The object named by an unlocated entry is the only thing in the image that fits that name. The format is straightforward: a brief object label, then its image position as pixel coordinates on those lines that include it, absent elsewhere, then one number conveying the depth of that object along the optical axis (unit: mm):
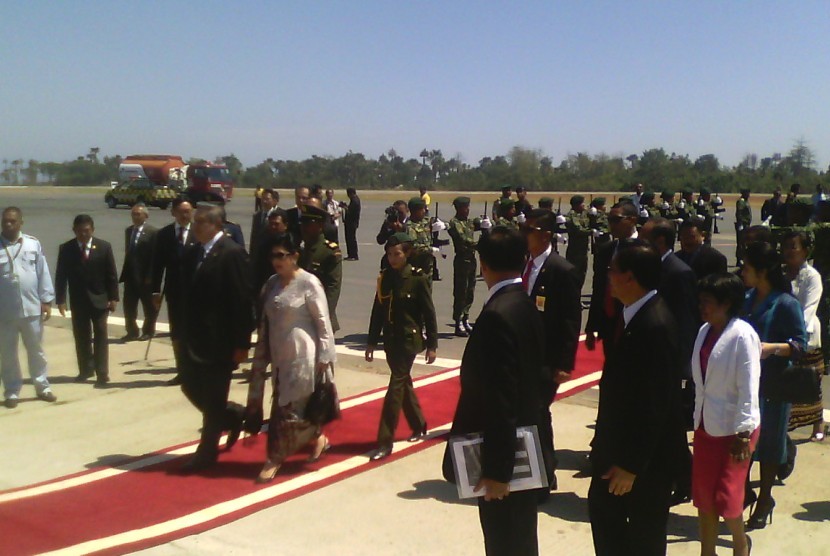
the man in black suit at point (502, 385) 3279
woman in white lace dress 5957
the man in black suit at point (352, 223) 22083
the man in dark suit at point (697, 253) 6594
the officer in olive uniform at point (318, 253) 8102
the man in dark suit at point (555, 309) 5402
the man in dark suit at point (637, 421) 3391
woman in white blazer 4074
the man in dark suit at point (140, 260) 10328
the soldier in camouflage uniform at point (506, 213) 11658
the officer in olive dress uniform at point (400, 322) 6328
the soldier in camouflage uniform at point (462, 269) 11508
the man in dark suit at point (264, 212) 9712
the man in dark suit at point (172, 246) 8323
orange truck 49562
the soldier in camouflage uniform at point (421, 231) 10188
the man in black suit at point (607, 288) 5551
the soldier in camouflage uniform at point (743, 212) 23156
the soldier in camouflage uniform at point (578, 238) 15453
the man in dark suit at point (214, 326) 6008
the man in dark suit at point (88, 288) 8680
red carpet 5012
